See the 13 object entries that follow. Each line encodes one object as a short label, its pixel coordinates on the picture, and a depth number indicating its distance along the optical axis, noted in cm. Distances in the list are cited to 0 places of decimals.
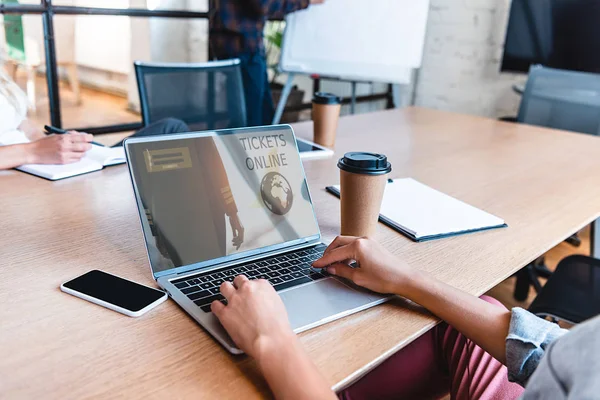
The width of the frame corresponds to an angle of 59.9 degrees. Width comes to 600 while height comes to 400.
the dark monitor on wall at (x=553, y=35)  298
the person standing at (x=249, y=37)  249
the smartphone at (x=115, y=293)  67
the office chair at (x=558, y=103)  217
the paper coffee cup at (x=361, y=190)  83
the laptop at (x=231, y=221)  71
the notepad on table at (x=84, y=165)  113
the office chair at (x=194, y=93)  171
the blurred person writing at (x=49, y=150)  115
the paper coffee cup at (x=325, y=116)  146
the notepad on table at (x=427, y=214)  97
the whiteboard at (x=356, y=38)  280
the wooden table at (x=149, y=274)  55
